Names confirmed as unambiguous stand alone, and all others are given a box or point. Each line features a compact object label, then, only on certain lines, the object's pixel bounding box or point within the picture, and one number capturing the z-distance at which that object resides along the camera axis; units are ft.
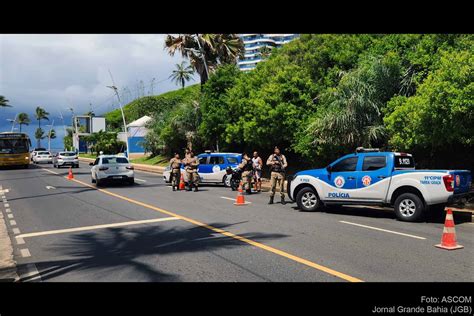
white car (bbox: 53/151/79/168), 122.83
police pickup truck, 33.63
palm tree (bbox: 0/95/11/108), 271.69
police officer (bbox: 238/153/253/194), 54.24
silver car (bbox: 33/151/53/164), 162.71
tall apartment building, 477.77
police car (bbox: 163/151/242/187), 65.10
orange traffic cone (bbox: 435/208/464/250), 25.29
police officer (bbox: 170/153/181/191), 60.59
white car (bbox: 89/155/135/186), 65.67
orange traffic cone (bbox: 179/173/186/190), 61.05
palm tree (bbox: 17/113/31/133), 461.29
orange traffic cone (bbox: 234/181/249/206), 45.33
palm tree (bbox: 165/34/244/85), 114.83
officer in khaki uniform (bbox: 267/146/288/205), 47.24
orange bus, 117.08
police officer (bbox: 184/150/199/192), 58.85
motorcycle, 62.49
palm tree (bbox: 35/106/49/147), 498.28
